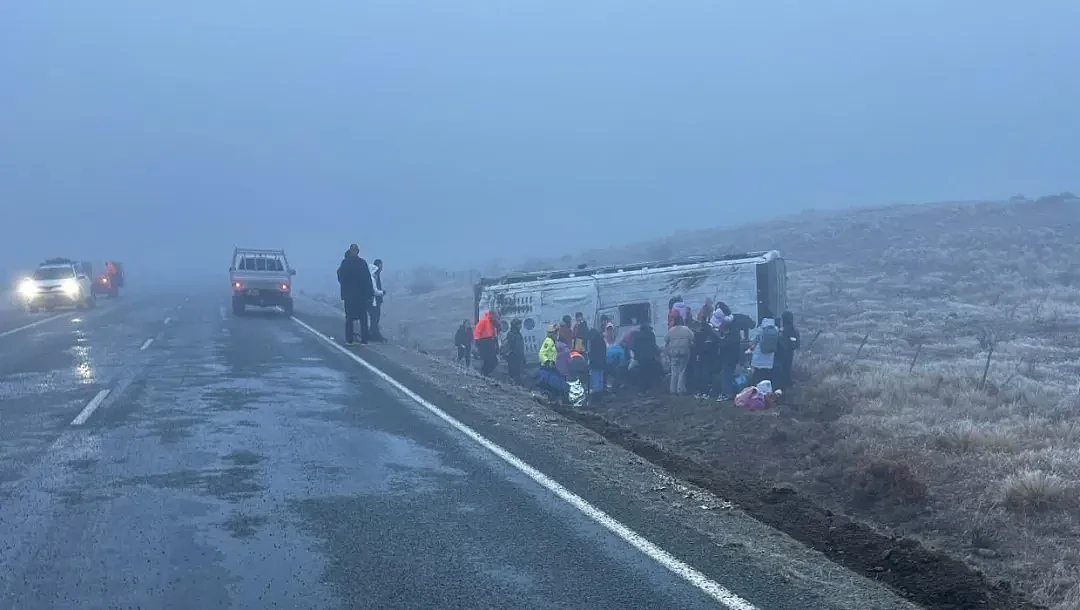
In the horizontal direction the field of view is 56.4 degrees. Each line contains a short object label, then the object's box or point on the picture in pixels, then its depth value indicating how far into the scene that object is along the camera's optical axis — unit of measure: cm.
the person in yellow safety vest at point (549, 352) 1881
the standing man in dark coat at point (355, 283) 2056
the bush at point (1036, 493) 868
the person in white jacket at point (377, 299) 2336
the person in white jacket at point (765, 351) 1623
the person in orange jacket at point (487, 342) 2078
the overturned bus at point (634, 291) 2155
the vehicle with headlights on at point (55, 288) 3638
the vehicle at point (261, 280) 3216
